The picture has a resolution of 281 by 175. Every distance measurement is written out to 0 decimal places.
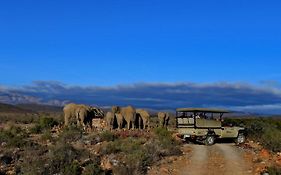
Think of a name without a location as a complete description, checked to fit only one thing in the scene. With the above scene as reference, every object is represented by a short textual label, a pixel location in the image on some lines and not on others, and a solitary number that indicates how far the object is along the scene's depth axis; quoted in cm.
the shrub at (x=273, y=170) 1285
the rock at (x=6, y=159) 1464
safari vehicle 1848
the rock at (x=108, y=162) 1373
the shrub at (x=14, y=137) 1756
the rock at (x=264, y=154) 1602
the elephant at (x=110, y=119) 2320
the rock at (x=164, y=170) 1333
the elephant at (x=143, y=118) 2536
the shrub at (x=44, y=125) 2225
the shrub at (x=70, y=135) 1862
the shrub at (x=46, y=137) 1905
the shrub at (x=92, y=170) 1259
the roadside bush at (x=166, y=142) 1575
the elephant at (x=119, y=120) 2395
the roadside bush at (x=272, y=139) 1763
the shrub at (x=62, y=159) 1300
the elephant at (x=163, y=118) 2711
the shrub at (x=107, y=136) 1863
